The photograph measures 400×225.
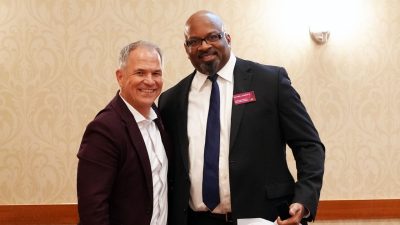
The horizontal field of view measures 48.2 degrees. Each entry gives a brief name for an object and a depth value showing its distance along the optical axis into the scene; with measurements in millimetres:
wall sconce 2877
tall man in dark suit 1800
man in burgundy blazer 1648
